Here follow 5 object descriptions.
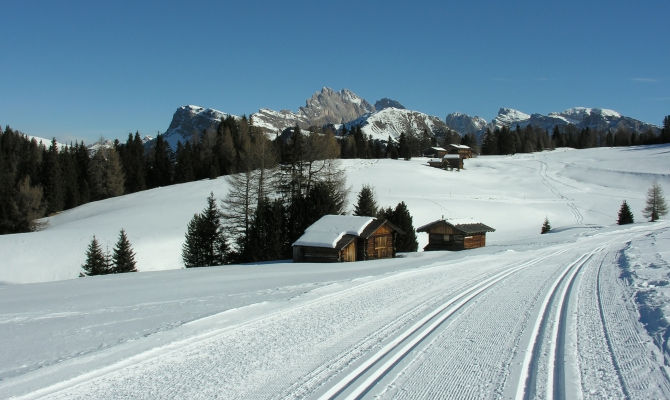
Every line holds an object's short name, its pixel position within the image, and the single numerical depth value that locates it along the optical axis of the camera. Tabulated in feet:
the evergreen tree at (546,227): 169.93
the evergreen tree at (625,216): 177.17
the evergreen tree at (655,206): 192.03
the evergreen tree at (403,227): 139.33
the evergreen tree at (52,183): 221.25
